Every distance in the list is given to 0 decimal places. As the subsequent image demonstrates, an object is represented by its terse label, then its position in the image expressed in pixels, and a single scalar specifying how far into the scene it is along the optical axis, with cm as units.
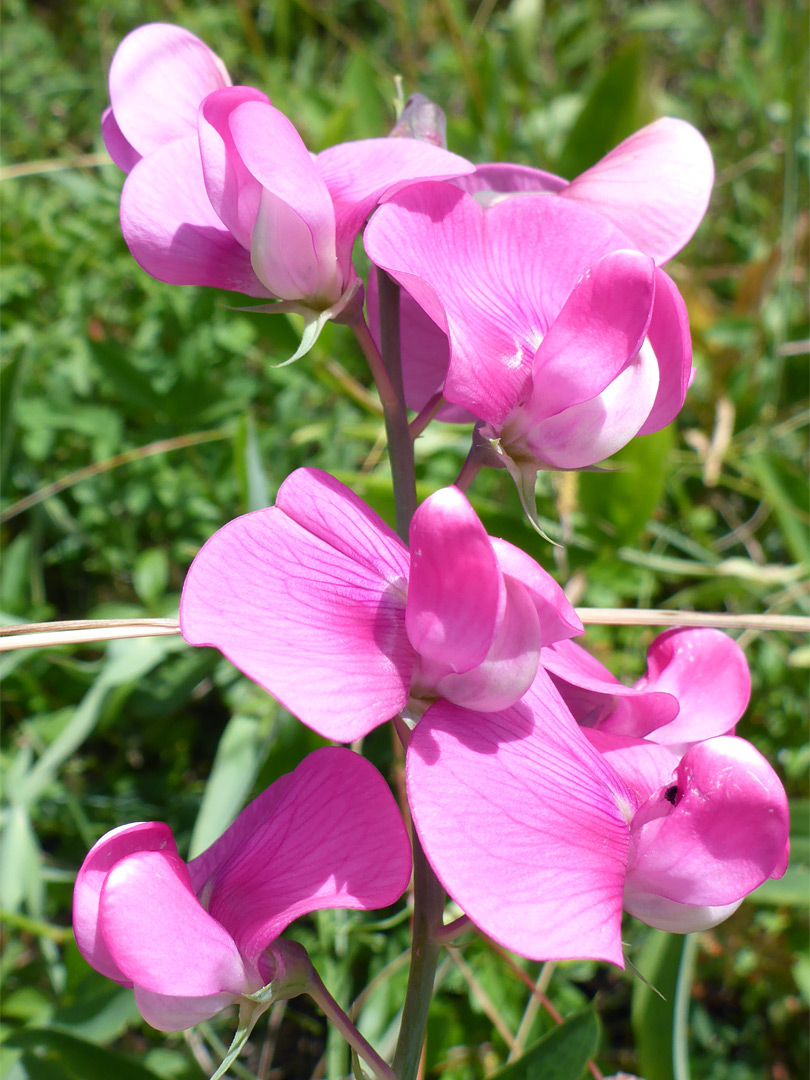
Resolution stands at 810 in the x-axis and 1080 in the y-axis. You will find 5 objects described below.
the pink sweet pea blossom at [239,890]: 12
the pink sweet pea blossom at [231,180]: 12
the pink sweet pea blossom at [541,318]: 12
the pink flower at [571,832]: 11
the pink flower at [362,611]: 11
